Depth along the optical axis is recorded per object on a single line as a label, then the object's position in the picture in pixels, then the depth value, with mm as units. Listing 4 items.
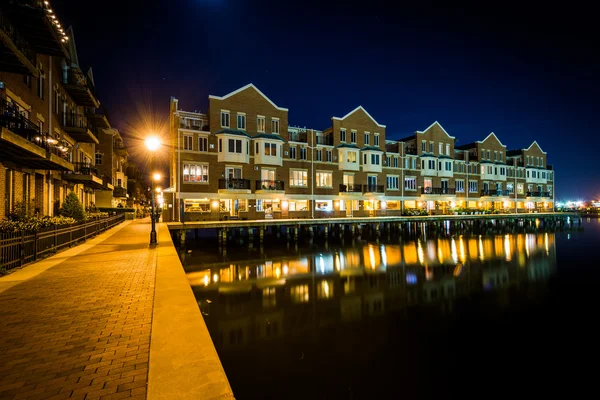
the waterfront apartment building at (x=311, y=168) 31547
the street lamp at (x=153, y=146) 14517
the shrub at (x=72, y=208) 20172
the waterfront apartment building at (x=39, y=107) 13164
